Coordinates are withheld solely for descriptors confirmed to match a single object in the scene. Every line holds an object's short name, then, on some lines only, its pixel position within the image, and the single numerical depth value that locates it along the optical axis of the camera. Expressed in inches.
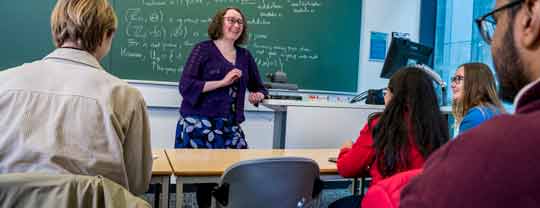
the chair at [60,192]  35.2
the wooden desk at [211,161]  69.1
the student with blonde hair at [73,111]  45.0
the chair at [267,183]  63.9
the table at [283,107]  118.4
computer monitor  123.0
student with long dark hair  67.1
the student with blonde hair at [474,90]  83.0
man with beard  15.4
